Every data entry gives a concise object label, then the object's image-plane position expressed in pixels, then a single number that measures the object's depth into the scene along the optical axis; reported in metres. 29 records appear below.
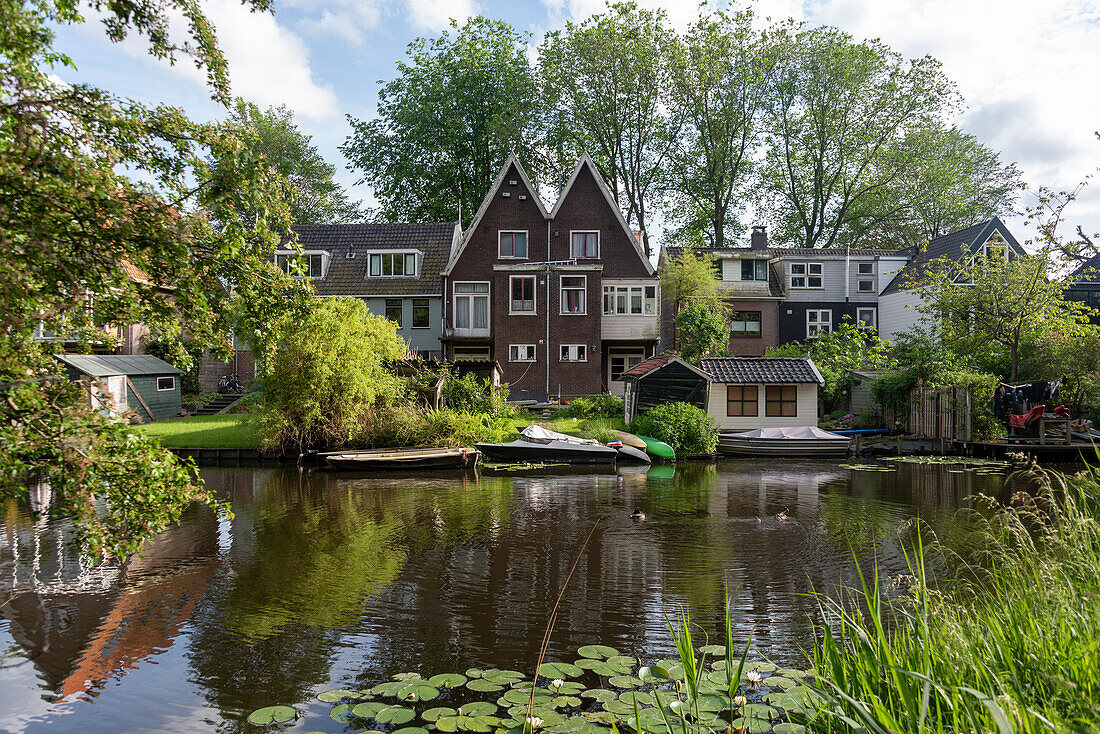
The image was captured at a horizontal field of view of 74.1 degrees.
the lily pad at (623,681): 6.70
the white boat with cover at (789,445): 26.70
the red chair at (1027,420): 24.72
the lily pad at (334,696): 6.64
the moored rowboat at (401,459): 23.14
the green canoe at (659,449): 25.36
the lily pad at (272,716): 6.10
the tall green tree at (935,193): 47.25
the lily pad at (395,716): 6.04
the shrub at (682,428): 26.42
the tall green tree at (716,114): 45.09
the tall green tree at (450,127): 47.12
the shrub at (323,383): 24.02
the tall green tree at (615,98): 44.44
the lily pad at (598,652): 7.48
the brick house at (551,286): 36.66
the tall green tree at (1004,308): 27.95
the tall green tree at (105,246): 5.66
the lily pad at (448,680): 6.86
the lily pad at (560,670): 6.95
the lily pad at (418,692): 6.55
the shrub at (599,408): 31.92
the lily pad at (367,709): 6.20
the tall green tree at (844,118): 44.97
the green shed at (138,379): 29.41
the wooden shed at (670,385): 28.56
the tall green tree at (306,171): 53.91
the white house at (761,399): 29.64
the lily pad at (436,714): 6.07
